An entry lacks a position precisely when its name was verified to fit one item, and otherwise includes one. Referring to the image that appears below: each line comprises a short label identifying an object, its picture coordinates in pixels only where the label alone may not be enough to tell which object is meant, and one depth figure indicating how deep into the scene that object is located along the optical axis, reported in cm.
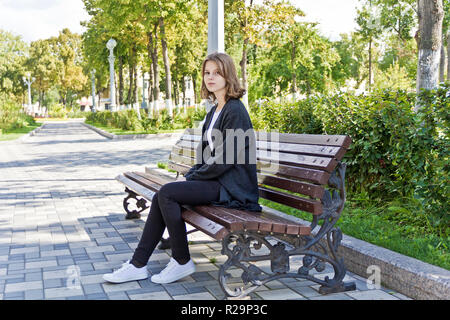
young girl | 381
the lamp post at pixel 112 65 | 2869
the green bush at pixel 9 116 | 2872
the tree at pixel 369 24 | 3346
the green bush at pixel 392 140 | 432
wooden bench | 342
